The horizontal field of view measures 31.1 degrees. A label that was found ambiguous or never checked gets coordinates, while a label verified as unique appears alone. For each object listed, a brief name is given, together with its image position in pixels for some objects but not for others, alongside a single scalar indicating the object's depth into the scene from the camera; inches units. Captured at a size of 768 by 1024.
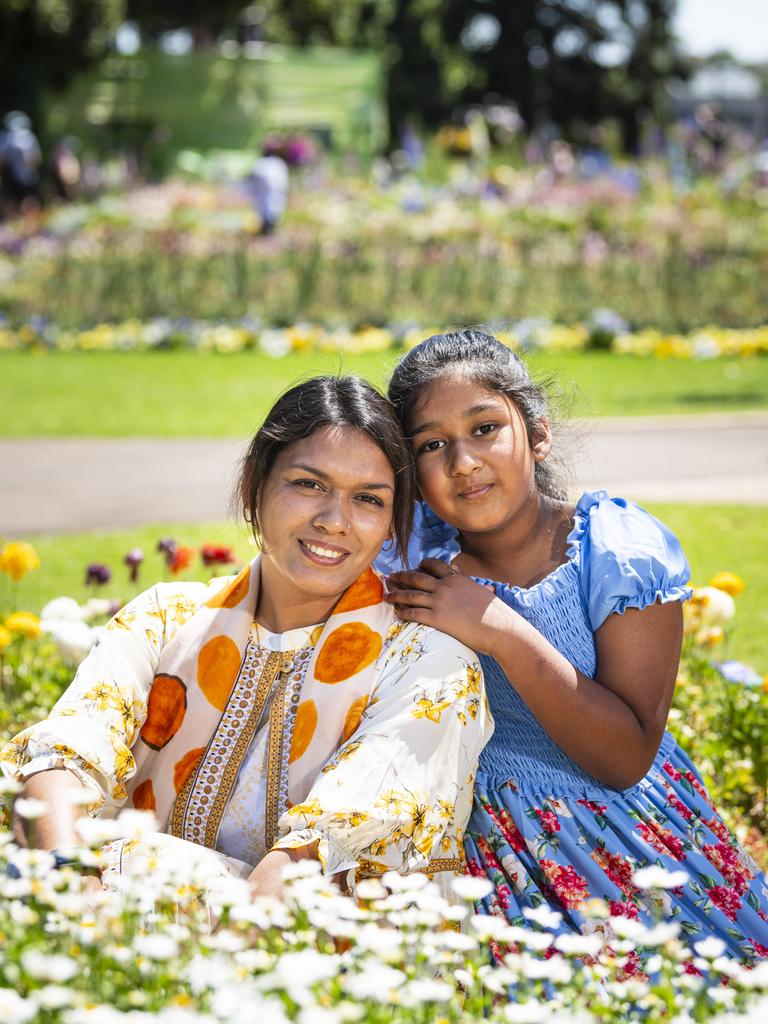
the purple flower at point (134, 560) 160.1
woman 94.6
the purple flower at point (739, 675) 148.9
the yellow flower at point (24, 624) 152.3
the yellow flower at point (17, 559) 158.1
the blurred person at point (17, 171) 877.2
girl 101.7
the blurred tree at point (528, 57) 1774.1
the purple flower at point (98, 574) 161.2
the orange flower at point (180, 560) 154.7
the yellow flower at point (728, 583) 160.4
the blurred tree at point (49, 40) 1187.9
